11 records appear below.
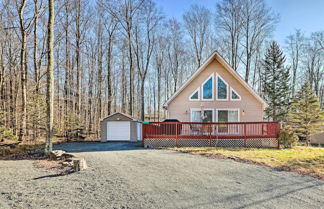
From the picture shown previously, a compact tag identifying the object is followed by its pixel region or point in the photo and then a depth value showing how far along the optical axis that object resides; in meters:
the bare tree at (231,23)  22.95
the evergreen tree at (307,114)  15.72
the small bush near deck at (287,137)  10.44
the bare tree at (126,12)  20.02
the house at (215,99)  13.04
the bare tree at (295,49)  29.91
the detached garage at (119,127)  15.01
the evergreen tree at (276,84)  20.44
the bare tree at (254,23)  22.34
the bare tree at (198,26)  25.92
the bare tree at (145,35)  22.48
